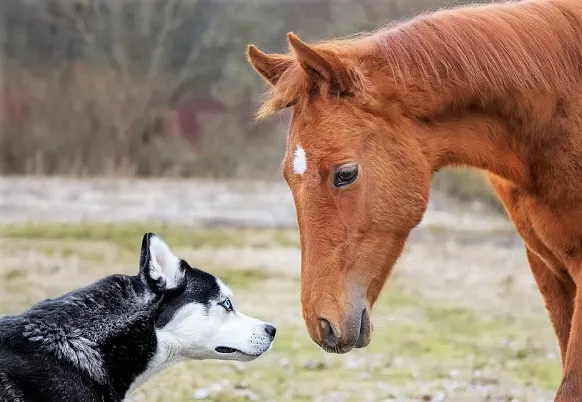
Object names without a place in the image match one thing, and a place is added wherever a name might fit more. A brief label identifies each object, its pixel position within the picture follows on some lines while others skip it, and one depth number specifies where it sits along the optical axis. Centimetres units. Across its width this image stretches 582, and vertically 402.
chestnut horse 871
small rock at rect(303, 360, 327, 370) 1719
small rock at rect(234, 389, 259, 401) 1433
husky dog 963
